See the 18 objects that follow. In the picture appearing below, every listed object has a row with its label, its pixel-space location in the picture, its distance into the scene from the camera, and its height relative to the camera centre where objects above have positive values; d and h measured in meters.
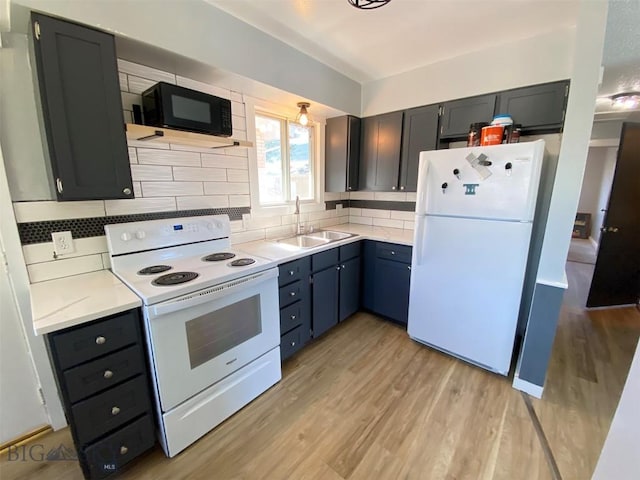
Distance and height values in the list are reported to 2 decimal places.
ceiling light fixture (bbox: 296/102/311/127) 2.29 +0.66
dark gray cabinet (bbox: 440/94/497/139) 2.21 +0.64
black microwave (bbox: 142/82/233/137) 1.45 +0.45
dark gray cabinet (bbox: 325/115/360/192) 2.90 +0.39
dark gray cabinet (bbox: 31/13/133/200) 1.17 +0.37
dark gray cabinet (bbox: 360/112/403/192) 2.76 +0.40
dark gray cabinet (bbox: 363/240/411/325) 2.52 -0.87
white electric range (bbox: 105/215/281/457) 1.34 -0.71
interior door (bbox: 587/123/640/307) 2.88 -0.52
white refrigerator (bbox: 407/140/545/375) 1.76 -0.41
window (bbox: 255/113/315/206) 2.50 +0.30
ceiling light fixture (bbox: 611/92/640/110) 2.87 +0.99
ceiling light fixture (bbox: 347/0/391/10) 1.55 +1.07
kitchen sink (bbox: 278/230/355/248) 2.55 -0.48
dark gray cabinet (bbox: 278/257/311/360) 2.00 -0.90
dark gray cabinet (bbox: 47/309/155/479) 1.10 -0.89
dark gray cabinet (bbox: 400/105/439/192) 2.51 +0.49
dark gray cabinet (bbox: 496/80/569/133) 1.93 +0.63
